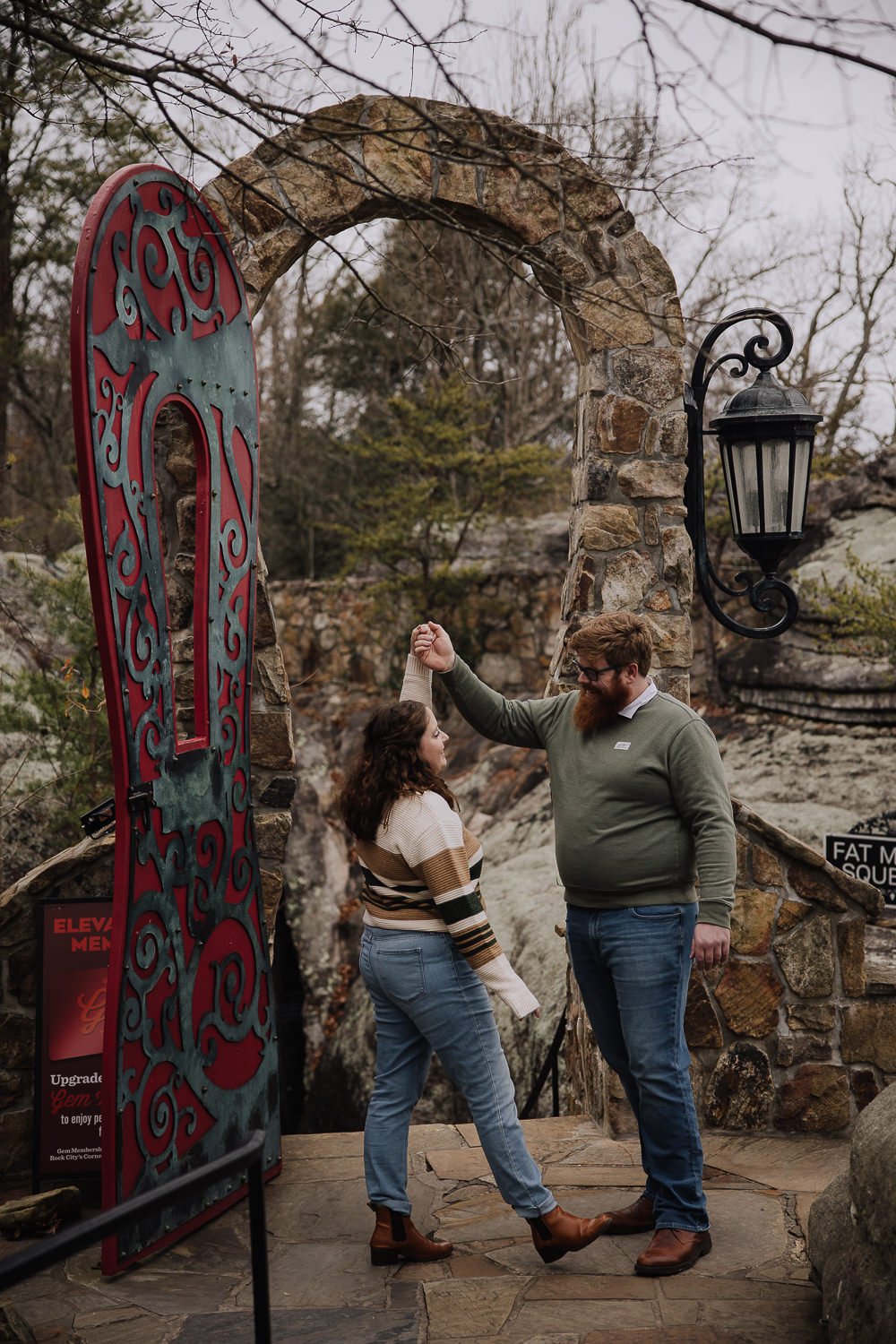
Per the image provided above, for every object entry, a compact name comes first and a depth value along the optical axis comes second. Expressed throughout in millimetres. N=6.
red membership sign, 4109
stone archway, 4555
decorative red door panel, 3371
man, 3449
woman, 3285
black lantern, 4531
